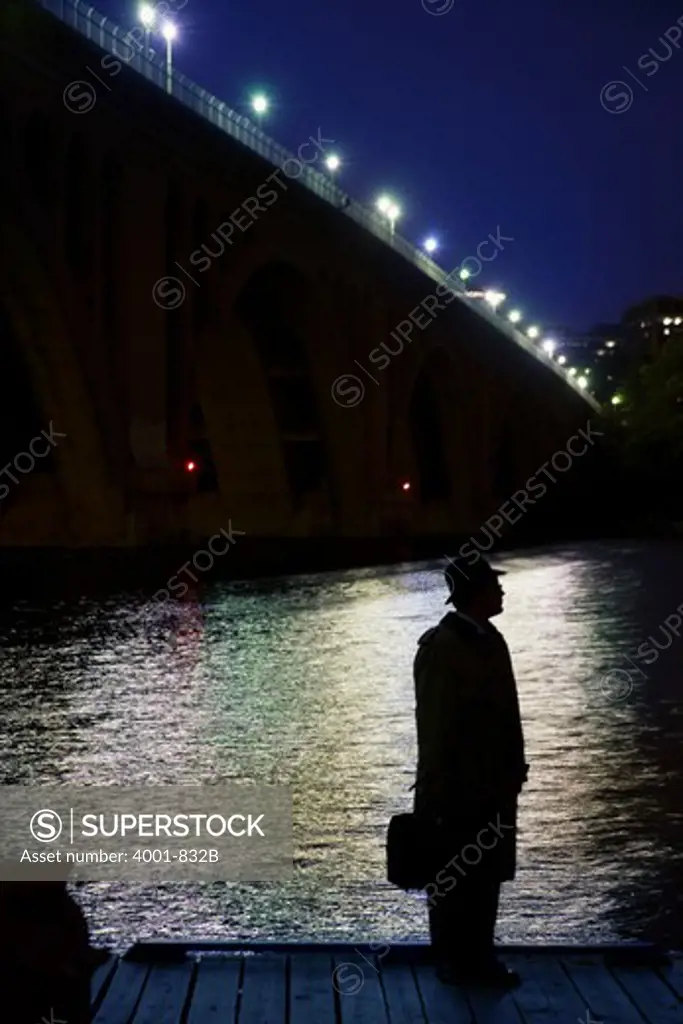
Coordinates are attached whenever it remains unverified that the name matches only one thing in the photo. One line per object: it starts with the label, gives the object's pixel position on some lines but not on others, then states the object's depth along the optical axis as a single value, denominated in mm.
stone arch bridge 33438
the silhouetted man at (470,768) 6641
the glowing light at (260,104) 48094
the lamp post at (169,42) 37594
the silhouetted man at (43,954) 4465
